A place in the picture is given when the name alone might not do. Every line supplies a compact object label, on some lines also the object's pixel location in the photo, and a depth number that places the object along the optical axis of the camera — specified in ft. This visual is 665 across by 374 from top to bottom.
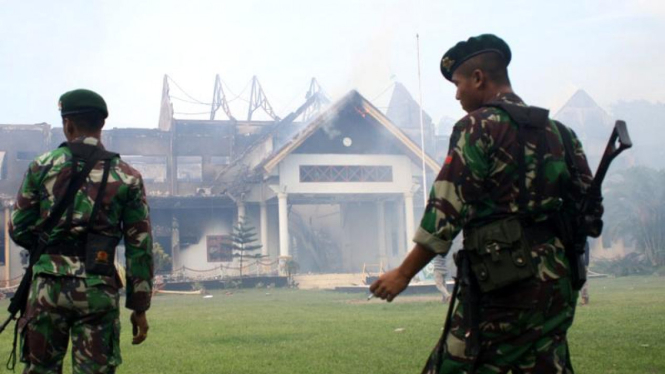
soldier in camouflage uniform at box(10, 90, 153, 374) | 11.62
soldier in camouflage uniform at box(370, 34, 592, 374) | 9.55
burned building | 99.19
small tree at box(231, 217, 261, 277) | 94.10
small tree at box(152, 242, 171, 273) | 88.22
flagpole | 93.10
